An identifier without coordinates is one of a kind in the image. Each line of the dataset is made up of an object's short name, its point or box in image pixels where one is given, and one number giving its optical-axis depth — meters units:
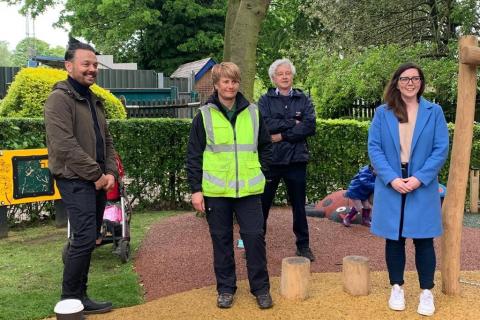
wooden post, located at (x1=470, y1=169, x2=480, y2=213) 9.17
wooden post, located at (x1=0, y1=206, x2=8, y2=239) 7.20
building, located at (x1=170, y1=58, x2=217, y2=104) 26.91
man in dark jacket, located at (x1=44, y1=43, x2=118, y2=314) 3.90
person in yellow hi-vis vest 4.14
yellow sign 7.17
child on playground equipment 7.25
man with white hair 5.22
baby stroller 5.65
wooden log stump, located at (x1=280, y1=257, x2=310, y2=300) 4.34
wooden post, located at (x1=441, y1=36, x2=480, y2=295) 4.37
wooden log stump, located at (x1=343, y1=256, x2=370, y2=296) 4.40
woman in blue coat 4.00
